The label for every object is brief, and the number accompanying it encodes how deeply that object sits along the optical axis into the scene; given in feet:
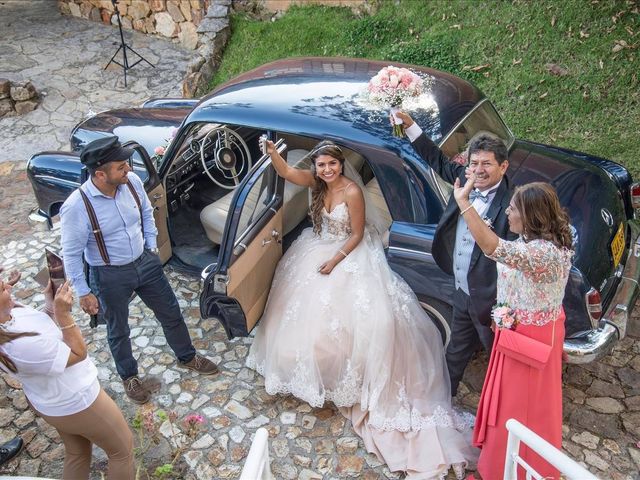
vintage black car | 12.84
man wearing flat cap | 12.22
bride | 12.72
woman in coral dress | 9.97
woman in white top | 9.43
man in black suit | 11.32
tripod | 31.78
